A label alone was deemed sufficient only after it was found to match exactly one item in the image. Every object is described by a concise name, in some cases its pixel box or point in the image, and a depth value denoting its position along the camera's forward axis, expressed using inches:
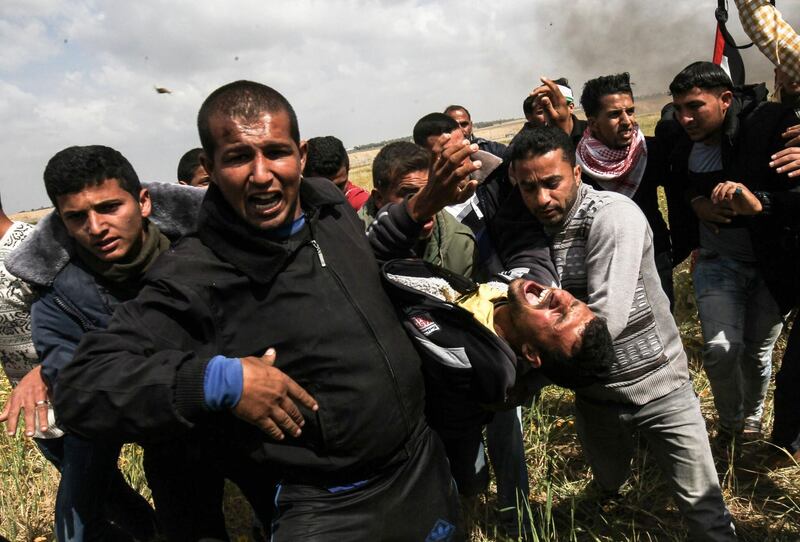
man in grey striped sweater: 92.7
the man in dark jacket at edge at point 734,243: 119.4
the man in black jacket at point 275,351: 64.8
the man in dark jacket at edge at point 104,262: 85.6
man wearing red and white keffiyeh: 136.8
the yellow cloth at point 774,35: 117.2
